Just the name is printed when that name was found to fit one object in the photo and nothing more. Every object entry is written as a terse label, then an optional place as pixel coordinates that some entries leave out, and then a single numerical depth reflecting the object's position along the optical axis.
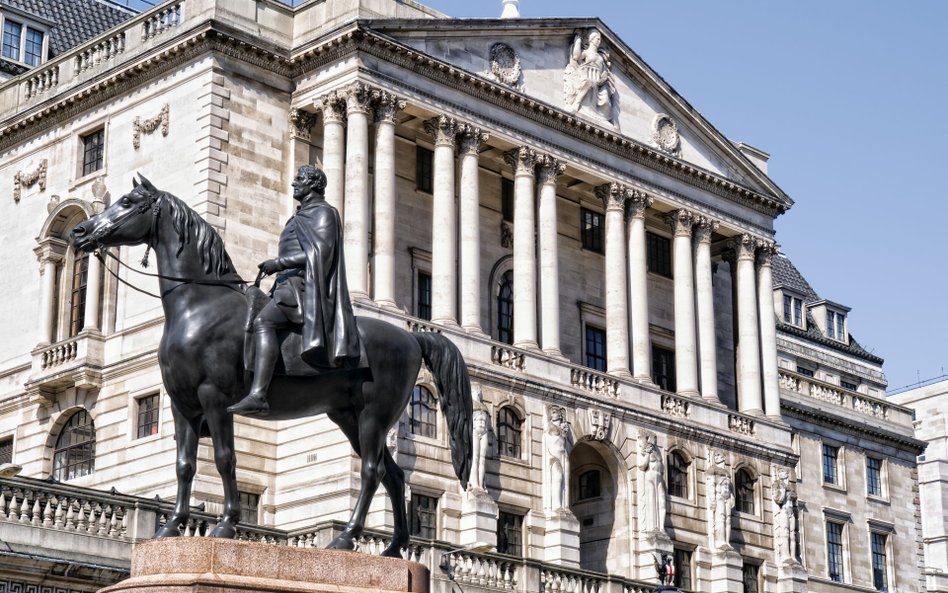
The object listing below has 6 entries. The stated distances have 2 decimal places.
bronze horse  20.73
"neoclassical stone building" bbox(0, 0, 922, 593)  53.09
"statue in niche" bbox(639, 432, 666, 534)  58.41
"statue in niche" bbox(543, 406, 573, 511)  56.06
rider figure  20.73
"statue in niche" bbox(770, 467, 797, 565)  64.38
